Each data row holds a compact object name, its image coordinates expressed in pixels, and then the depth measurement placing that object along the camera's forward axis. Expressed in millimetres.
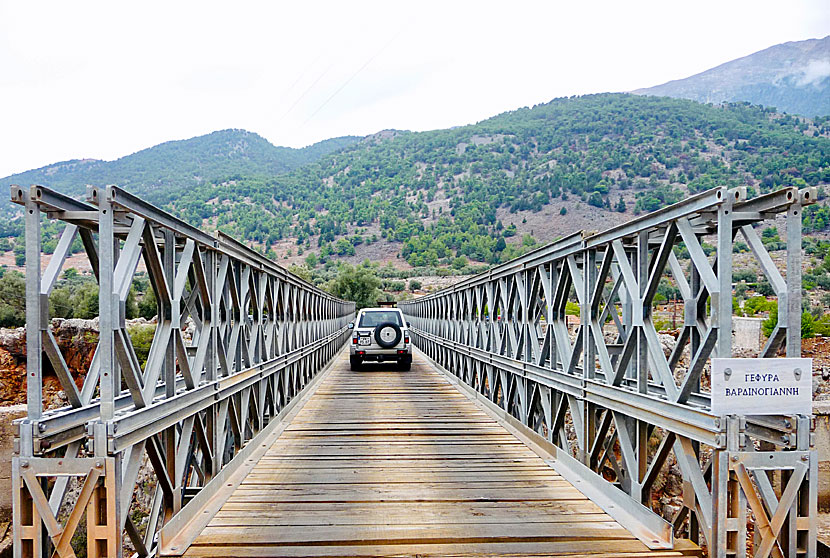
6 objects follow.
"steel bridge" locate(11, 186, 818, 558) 3754
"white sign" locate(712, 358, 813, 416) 3787
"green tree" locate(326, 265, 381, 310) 47969
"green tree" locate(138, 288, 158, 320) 36788
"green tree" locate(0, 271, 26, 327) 34125
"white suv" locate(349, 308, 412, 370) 17453
